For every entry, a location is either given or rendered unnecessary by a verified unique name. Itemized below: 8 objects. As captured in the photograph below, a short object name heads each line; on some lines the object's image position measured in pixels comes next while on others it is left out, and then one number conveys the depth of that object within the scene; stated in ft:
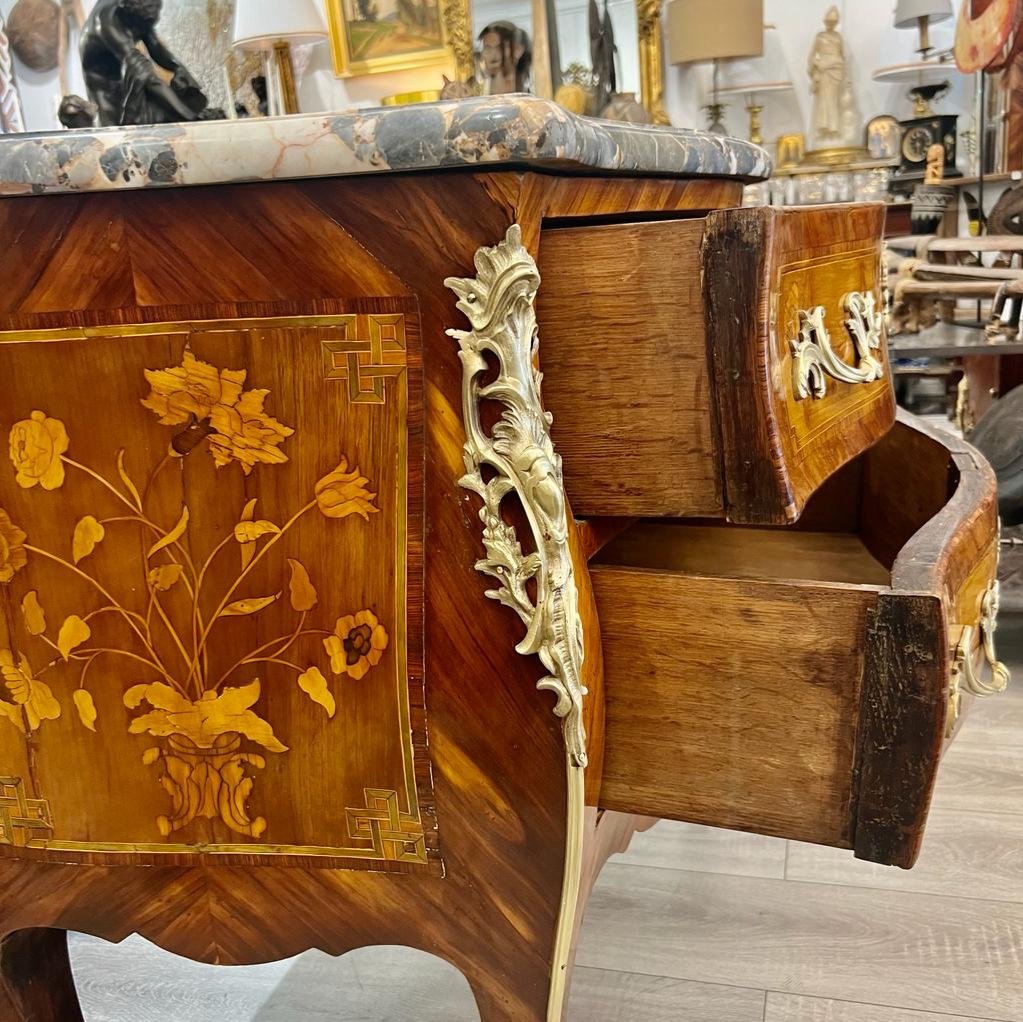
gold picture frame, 11.16
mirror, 10.98
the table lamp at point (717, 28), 10.91
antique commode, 1.74
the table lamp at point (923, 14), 10.96
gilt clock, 11.48
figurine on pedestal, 11.81
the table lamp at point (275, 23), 6.92
